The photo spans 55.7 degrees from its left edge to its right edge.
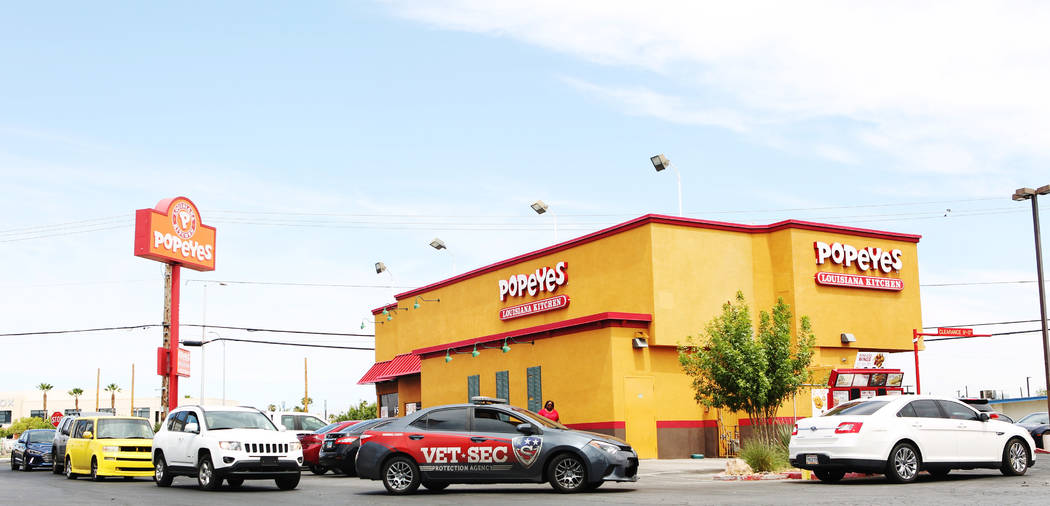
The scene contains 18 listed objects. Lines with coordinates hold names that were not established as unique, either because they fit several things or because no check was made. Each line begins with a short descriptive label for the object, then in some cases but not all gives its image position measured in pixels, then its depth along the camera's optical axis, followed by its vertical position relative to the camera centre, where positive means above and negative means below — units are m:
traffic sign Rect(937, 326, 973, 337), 27.50 +1.61
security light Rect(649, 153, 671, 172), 33.28 +7.76
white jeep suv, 19.19 -0.83
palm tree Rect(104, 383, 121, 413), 119.14 +2.39
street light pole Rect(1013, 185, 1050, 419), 31.47 +4.49
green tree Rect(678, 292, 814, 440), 25.03 +0.74
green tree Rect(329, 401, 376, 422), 62.50 -0.55
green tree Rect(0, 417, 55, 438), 101.02 -1.44
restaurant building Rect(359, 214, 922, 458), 29.88 +2.79
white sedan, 17.20 -0.89
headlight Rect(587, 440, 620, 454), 16.97 -0.83
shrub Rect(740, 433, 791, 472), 20.67 -1.32
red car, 26.19 -1.03
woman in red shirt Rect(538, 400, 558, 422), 25.52 -0.32
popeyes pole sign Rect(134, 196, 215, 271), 37.66 +6.70
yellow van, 24.25 -0.95
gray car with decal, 16.94 -0.89
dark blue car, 32.38 -1.29
